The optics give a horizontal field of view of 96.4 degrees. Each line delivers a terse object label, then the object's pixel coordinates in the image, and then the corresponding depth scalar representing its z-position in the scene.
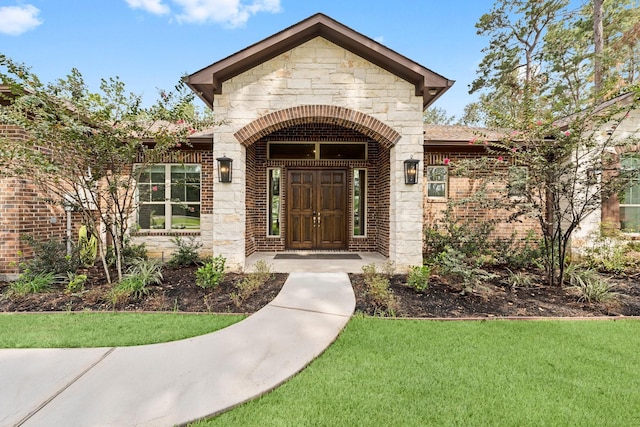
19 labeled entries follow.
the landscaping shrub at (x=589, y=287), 4.37
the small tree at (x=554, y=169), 4.64
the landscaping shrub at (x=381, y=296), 4.00
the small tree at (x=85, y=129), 4.22
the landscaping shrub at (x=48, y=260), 5.08
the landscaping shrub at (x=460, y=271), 4.54
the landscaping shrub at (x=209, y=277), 4.81
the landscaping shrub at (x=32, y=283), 4.56
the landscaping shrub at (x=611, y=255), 6.21
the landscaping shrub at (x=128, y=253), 5.92
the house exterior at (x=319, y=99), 5.43
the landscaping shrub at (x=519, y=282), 5.08
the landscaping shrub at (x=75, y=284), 4.60
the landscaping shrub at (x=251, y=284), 4.34
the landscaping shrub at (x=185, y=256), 6.32
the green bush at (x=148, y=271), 4.77
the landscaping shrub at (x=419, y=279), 4.65
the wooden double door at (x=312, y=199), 8.20
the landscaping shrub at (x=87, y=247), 6.13
